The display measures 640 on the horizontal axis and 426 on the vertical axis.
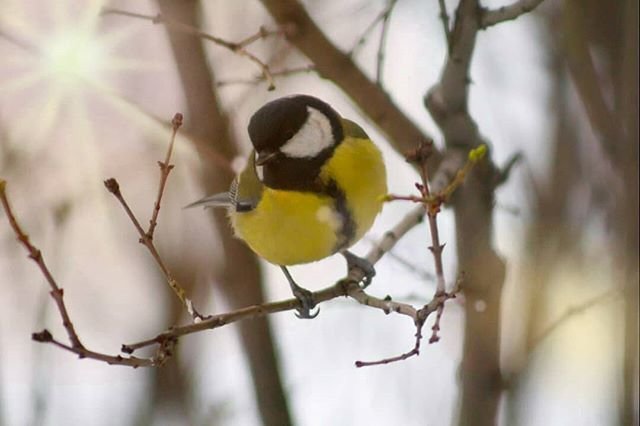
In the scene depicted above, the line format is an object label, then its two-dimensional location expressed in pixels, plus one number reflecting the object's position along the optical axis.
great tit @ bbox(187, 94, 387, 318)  3.64
